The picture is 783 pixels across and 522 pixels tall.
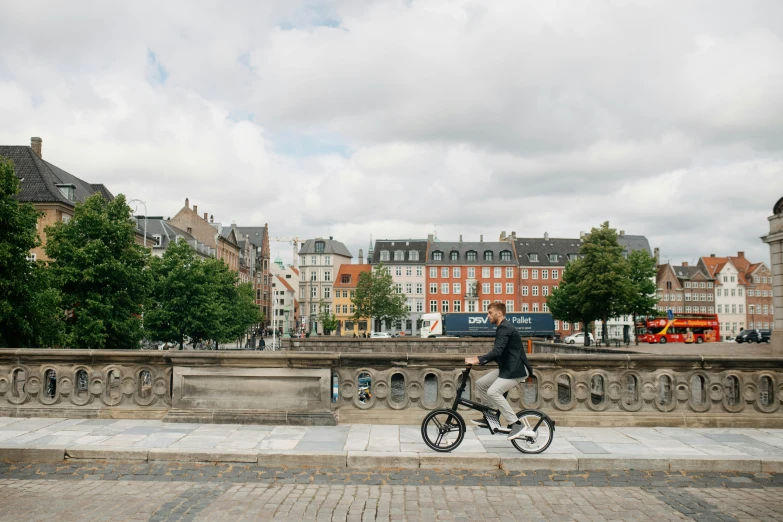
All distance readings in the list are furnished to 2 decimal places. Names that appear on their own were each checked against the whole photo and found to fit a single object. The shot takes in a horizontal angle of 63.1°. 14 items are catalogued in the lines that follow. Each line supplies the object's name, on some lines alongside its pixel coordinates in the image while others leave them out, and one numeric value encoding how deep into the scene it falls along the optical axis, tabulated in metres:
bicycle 7.64
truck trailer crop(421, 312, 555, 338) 68.38
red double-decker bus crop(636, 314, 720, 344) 67.69
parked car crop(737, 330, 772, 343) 55.65
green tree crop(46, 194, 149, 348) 33.47
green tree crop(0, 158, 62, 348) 24.53
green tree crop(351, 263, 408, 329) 83.06
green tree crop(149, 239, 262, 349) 46.69
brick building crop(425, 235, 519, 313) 97.31
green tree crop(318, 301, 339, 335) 91.87
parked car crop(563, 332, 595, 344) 73.35
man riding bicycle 7.64
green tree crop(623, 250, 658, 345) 59.44
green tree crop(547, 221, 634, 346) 51.56
